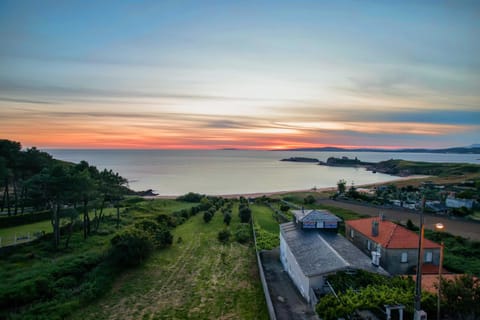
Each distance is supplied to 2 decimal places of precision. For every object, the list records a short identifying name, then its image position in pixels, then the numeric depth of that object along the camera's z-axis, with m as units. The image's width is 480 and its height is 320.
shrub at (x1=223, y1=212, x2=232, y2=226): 40.62
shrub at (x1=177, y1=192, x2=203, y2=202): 63.08
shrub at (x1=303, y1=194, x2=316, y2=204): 54.88
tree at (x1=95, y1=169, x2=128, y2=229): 32.84
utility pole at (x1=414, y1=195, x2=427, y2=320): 9.75
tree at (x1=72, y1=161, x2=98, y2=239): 26.89
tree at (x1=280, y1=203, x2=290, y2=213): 47.12
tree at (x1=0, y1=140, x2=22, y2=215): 35.31
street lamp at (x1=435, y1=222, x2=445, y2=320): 11.44
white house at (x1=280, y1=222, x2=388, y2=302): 16.97
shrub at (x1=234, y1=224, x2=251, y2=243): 32.38
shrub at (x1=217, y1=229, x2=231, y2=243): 32.47
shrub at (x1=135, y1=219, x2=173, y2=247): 29.49
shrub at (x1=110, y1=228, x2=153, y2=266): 24.67
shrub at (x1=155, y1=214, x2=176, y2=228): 36.93
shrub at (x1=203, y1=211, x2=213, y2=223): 42.31
